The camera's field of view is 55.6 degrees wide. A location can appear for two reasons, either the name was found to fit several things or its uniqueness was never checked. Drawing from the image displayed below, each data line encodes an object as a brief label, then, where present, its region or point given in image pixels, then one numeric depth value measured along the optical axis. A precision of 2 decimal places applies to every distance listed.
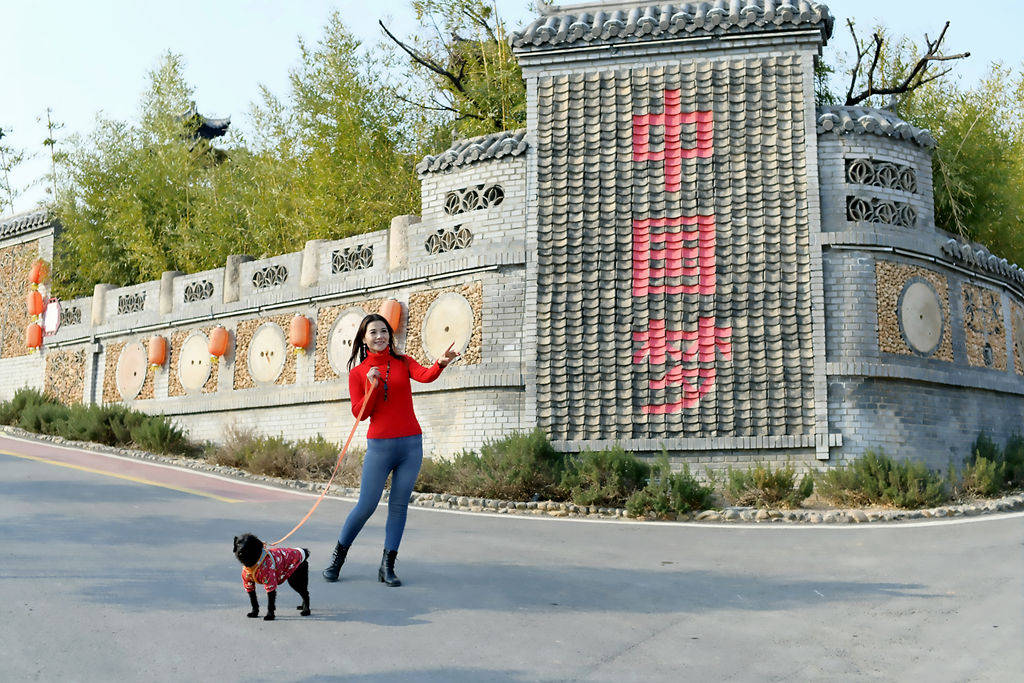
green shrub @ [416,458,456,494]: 12.50
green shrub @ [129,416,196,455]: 16.06
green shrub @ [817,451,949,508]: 11.31
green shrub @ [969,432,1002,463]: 13.27
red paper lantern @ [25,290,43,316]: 21.73
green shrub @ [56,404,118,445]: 16.75
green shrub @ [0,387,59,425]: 19.52
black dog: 5.65
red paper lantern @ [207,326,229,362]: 17.16
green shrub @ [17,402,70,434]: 17.95
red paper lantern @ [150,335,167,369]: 18.45
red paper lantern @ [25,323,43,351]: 21.64
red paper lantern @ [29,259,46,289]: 22.14
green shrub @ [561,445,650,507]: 11.75
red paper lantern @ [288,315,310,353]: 15.91
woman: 6.77
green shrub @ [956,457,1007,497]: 12.04
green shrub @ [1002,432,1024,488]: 13.02
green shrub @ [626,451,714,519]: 11.18
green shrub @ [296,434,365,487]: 13.38
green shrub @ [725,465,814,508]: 11.53
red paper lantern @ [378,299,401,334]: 14.73
